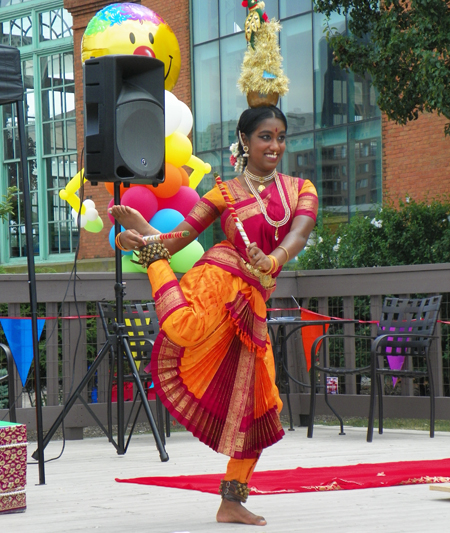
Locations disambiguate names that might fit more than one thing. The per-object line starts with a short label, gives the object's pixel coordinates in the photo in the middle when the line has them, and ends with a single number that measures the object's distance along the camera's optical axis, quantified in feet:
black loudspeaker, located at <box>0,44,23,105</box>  16.06
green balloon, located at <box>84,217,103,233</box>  39.96
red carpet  15.21
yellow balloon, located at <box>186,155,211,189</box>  38.81
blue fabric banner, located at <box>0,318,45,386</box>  22.80
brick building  53.47
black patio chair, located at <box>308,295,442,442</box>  23.57
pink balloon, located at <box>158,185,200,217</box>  35.09
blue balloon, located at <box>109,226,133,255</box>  34.68
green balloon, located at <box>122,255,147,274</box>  35.78
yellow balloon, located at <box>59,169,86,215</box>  37.47
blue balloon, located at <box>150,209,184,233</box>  33.78
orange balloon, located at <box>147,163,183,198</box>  34.24
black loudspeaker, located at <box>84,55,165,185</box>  17.37
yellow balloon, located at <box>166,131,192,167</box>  34.35
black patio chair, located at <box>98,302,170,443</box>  22.85
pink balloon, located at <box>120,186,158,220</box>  33.63
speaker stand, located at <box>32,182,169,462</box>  18.30
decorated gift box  13.89
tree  33.86
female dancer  12.10
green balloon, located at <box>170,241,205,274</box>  33.83
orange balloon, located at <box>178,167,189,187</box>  36.13
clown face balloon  31.71
